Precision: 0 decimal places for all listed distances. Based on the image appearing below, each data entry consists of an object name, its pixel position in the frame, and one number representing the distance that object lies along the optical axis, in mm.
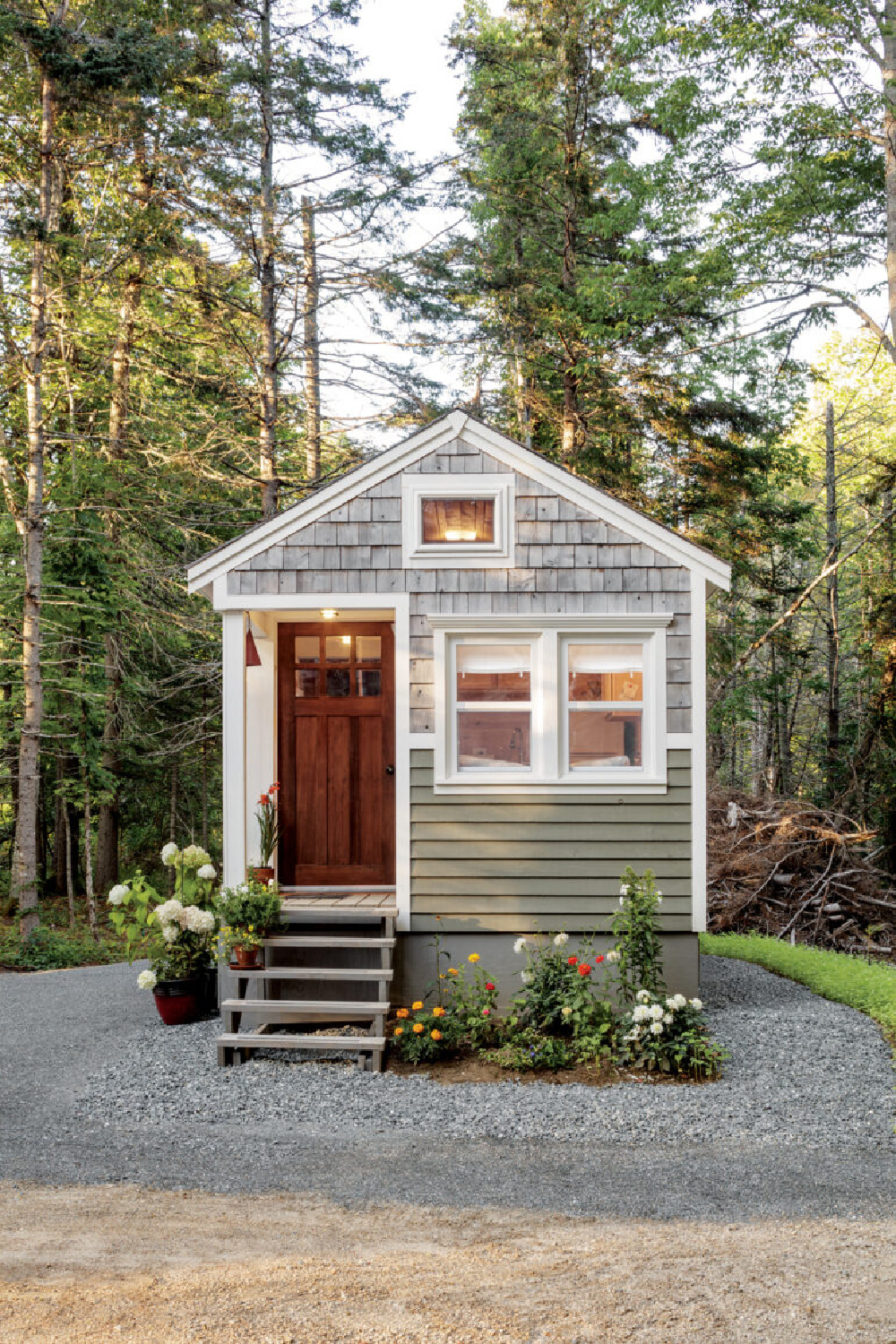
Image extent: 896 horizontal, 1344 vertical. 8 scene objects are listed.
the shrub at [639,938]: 7016
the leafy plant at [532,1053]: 6535
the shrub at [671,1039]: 6387
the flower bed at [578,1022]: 6498
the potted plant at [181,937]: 7664
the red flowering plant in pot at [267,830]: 7898
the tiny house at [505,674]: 7668
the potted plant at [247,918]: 7172
